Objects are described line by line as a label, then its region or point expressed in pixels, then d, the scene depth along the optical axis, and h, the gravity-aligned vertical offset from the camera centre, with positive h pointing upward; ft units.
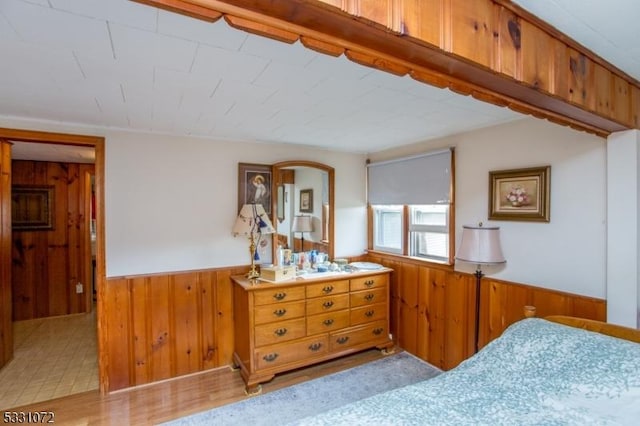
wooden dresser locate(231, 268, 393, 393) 9.00 -3.33
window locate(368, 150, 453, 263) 9.97 +0.18
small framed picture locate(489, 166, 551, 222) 7.39 +0.39
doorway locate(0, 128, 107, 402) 8.53 +0.21
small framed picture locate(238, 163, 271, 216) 10.55 +0.88
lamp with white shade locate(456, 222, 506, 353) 7.72 -0.88
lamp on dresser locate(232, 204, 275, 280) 9.97 -0.41
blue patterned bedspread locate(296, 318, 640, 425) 4.17 -2.63
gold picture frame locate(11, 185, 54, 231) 13.82 +0.17
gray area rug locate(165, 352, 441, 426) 7.72 -4.89
